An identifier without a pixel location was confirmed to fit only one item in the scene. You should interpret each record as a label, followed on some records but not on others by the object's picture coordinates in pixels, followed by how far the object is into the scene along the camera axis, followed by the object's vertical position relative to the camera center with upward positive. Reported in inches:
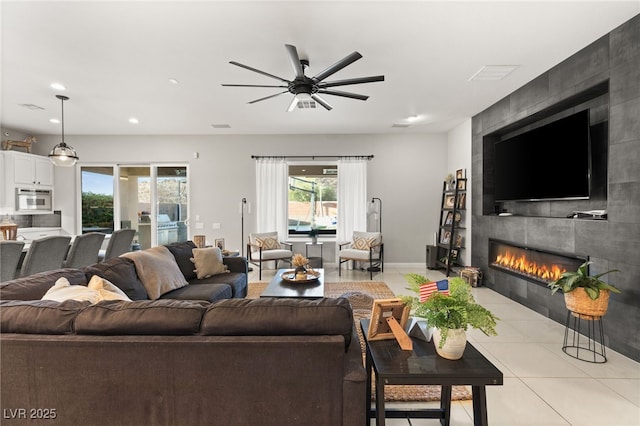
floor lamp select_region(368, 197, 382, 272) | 256.8 -0.7
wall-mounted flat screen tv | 128.6 +22.2
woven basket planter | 100.0 -31.0
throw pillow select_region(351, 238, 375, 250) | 235.0 -26.0
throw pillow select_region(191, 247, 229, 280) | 145.2 -24.9
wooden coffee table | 124.0 -34.0
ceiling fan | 101.0 +47.5
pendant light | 166.4 +29.9
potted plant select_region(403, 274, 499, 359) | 54.0 -19.0
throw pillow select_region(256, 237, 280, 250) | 233.1 -25.6
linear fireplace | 136.1 -26.3
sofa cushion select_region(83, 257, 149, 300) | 97.1 -21.0
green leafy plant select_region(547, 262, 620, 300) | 99.3 -24.6
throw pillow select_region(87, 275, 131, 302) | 72.9 -19.6
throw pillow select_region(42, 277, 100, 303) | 67.6 -18.6
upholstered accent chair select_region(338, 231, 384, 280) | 225.8 -30.6
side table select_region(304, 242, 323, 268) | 240.0 -34.8
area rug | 82.2 -49.2
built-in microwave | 225.1 +8.1
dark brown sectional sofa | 52.1 -28.0
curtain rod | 254.2 +43.9
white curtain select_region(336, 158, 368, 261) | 253.1 +9.1
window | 265.3 +9.7
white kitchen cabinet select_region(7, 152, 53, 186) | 222.4 +30.7
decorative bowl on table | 142.3 -31.8
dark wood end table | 50.1 -26.5
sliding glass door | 261.0 +9.1
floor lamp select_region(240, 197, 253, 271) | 257.5 -10.3
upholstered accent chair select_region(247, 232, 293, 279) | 225.6 -30.1
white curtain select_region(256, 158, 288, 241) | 255.1 +12.7
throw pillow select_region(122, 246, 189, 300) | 112.7 -23.4
